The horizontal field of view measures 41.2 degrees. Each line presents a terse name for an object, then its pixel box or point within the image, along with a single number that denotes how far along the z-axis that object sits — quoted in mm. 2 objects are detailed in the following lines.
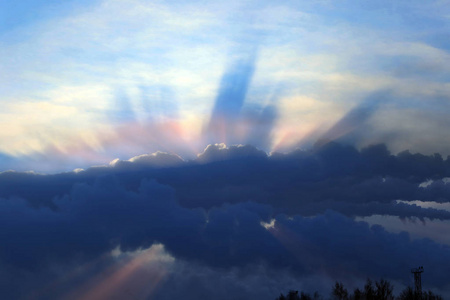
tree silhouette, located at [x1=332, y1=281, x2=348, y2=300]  153562
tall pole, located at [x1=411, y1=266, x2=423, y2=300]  150125
